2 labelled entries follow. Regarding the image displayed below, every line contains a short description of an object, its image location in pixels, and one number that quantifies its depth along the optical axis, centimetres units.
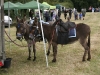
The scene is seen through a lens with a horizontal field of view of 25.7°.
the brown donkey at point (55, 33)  837
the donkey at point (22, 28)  764
